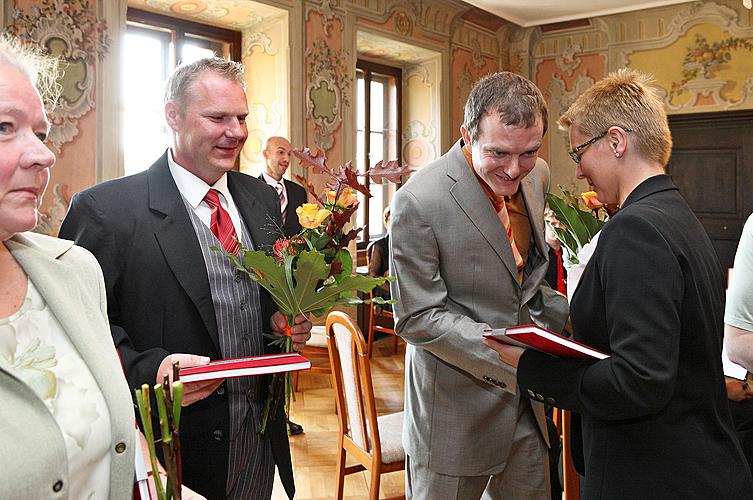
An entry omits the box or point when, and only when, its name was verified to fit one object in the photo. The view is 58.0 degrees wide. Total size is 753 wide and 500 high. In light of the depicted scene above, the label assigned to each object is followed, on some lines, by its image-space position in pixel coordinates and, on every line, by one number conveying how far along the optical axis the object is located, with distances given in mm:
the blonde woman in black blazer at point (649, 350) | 1432
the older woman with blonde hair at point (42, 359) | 1017
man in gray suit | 1944
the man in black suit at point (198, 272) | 1698
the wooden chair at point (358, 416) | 2719
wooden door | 7711
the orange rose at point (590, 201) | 2576
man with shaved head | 5280
